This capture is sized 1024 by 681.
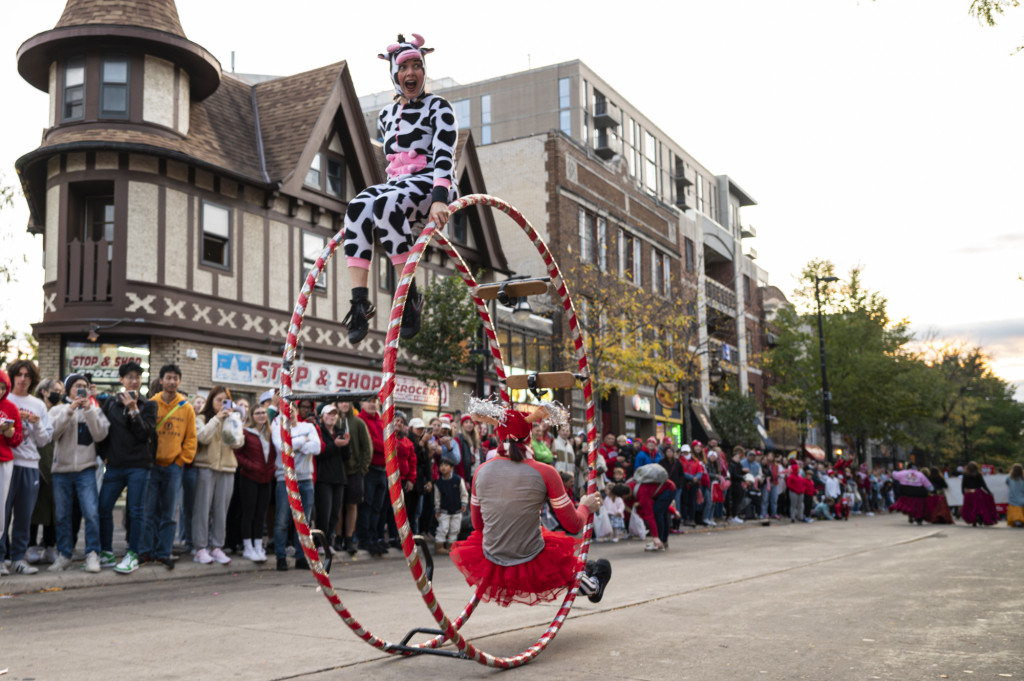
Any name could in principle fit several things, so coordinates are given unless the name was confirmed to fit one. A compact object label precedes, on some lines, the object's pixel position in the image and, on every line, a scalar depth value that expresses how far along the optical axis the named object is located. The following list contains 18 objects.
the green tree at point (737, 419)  47.06
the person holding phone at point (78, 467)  10.00
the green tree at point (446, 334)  19.61
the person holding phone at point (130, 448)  10.23
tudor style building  20.39
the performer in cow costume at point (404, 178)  5.96
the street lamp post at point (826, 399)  38.69
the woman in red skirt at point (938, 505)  26.95
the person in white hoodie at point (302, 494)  11.42
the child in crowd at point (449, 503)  14.57
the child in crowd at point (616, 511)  17.98
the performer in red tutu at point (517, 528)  6.48
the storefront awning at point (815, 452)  61.77
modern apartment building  37.06
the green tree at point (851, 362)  43.47
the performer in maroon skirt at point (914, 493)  27.00
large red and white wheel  5.23
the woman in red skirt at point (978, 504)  26.05
